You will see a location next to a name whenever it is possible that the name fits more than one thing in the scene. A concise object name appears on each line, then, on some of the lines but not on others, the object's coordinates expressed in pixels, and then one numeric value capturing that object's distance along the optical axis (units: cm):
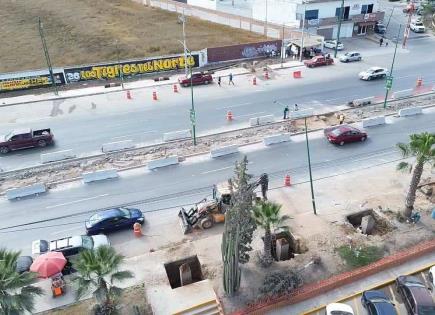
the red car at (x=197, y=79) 4616
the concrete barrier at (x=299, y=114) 3853
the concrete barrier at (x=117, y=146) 3353
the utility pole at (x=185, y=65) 4691
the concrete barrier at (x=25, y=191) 2786
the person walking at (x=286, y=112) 3788
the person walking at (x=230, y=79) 4629
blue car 2400
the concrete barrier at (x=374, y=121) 3653
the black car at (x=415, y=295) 1803
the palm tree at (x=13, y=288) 1573
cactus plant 1771
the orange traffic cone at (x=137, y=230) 2419
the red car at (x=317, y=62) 5112
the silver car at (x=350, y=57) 5262
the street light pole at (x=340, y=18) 5531
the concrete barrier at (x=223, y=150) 3222
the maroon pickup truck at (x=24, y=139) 3341
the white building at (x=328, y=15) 6134
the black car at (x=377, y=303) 1806
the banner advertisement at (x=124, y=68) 4806
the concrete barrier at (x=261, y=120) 3728
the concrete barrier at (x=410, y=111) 3812
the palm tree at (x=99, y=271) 1644
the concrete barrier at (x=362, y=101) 4041
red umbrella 1884
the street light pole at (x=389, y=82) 3800
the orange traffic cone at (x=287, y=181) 2855
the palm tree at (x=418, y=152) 2162
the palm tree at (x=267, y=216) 1933
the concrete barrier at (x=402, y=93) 4212
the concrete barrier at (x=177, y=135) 3491
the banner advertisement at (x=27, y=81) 4542
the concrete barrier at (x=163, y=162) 3094
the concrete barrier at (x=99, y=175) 2955
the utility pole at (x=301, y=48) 5242
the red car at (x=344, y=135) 3334
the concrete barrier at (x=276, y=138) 3378
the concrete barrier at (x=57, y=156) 3231
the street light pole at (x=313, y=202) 2508
